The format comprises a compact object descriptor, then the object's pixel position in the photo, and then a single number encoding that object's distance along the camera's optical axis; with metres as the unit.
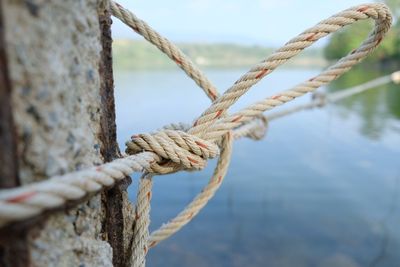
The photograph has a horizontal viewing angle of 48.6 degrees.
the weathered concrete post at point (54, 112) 0.13
